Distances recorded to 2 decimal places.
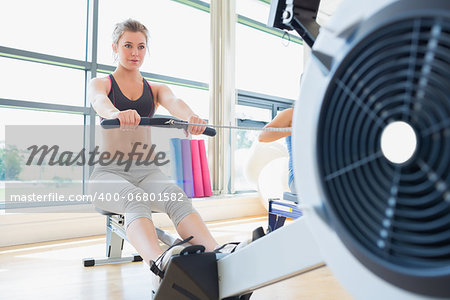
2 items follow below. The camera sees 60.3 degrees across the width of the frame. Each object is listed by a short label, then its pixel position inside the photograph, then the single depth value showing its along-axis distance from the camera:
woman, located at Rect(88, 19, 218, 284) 1.41
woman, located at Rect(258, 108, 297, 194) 2.20
